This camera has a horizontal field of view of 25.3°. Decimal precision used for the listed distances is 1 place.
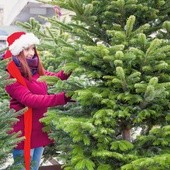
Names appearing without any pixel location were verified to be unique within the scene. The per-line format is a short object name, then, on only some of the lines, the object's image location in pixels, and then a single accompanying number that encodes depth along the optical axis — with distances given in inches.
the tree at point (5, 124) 101.1
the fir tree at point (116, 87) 94.5
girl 117.8
